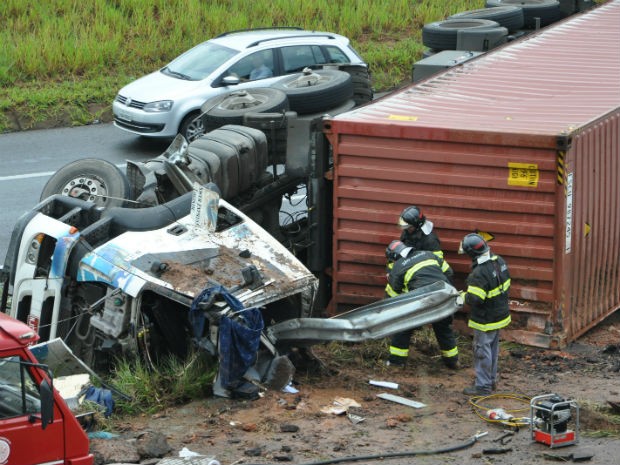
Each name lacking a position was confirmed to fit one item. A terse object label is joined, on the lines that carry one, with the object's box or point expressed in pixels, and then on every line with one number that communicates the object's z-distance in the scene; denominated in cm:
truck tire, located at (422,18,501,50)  3312
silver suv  3400
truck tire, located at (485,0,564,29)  3684
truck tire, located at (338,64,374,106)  2852
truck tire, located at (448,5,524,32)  3553
